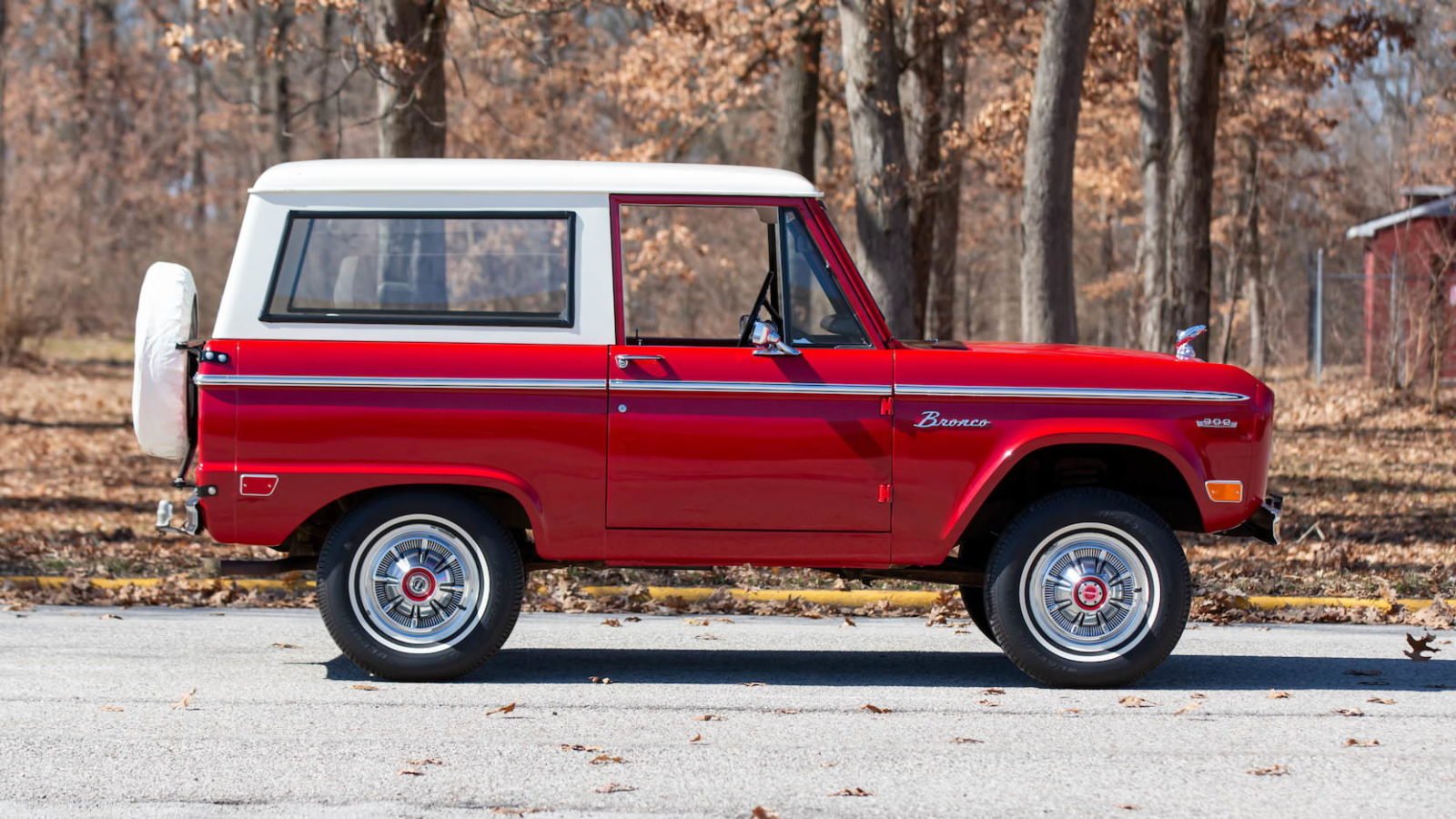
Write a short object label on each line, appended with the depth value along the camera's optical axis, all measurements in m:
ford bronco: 14.30
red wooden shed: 41.09
